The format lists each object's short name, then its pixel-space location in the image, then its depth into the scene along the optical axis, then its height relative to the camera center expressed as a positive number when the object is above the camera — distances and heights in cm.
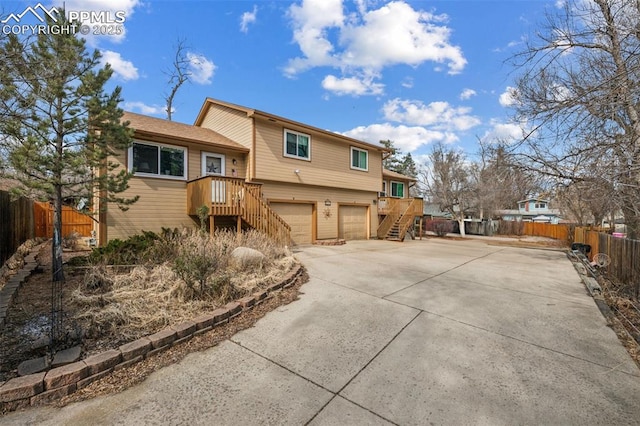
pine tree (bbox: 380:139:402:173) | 4400 +814
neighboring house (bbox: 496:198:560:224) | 4388 +17
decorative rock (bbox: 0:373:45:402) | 234 -150
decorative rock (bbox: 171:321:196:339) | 343 -145
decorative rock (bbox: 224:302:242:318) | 415 -143
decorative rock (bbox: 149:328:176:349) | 320 -146
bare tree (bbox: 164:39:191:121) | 2161 +1081
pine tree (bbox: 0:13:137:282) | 517 +170
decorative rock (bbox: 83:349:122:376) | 271 -148
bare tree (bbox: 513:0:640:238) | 470 +282
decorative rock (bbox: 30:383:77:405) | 240 -160
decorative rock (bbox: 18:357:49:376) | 261 -147
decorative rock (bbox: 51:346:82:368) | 274 -147
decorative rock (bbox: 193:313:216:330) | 366 -144
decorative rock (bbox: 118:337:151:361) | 295 -147
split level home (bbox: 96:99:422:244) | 930 +142
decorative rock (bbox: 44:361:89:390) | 248 -148
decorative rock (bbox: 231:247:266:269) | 618 -101
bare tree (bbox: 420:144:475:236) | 2436 +294
